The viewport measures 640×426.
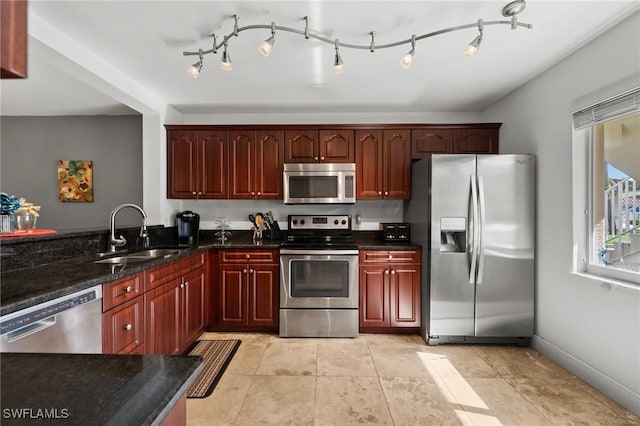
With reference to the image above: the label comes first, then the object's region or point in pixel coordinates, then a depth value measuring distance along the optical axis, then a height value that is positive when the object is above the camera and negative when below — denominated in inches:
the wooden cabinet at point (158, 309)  68.9 -26.6
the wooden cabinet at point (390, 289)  123.6 -30.7
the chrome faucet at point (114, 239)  94.5 -8.0
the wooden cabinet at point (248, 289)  124.6 -30.9
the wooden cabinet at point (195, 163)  138.8 +23.0
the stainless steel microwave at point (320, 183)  133.7 +13.5
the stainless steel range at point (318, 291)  121.3 -31.0
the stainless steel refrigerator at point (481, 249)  111.6 -13.1
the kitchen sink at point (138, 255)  86.5 -13.7
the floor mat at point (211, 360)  84.7 -48.9
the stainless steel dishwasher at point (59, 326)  46.7 -19.4
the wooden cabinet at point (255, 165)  138.1 +22.0
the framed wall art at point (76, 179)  154.5 +17.6
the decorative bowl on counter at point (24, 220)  77.7 -1.7
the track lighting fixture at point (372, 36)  72.2 +45.4
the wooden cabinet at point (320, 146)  136.9 +30.5
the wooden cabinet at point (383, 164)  136.3 +22.2
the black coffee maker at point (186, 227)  134.5 -5.9
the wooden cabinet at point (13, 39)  14.3 +8.6
